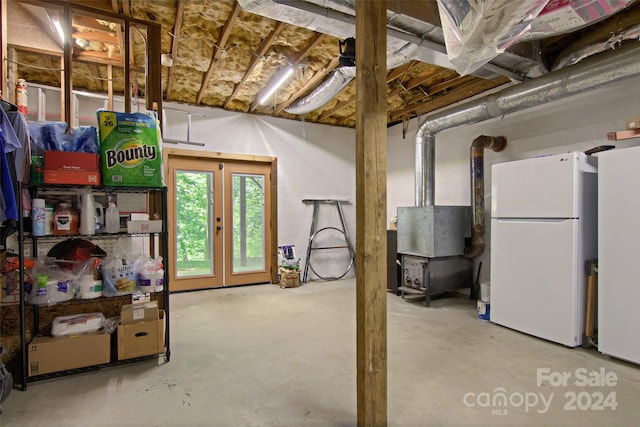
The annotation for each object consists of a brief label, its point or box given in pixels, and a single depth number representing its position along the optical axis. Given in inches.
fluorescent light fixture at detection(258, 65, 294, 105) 146.9
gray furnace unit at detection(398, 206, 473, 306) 160.4
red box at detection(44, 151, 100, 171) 86.3
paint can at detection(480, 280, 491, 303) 139.6
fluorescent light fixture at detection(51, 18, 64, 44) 111.9
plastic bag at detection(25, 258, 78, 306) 87.0
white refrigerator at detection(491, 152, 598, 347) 108.3
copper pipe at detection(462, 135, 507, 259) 161.5
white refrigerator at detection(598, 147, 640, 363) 95.3
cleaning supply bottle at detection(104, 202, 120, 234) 96.7
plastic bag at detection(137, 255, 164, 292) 98.3
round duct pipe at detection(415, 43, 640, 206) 104.9
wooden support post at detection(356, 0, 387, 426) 63.7
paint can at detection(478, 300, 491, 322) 136.8
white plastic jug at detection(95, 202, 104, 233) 95.7
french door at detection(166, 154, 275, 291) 189.0
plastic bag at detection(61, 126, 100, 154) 91.7
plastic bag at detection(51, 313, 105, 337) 90.5
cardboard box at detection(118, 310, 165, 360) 95.0
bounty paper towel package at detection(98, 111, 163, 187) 92.3
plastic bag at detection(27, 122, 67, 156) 89.2
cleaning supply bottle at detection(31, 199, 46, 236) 86.2
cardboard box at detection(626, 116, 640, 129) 101.3
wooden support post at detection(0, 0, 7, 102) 91.8
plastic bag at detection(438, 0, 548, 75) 66.8
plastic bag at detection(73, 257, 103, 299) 92.5
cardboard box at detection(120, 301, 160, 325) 96.7
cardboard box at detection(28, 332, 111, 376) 85.8
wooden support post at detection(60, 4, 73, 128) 101.2
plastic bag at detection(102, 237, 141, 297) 95.3
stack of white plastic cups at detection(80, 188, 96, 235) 92.0
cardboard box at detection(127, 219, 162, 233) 96.4
